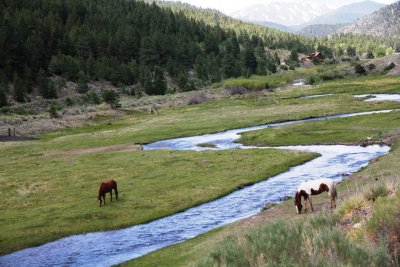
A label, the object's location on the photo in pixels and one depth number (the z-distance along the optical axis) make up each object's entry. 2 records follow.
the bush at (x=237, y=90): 164.30
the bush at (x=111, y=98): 127.50
